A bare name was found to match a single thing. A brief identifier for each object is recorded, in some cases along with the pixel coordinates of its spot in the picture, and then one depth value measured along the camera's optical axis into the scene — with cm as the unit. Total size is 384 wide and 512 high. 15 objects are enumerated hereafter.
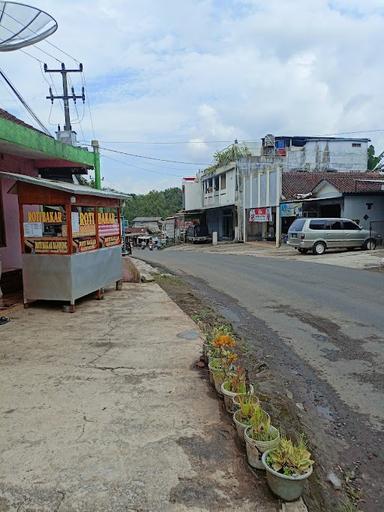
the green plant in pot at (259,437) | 282
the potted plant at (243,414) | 315
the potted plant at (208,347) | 469
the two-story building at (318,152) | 3881
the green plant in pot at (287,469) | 250
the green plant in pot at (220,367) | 397
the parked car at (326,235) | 2198
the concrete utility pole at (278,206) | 2786
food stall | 747
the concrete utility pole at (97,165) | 1134
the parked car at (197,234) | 4172
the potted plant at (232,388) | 358
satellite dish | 770
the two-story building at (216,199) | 3528
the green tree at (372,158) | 4324
